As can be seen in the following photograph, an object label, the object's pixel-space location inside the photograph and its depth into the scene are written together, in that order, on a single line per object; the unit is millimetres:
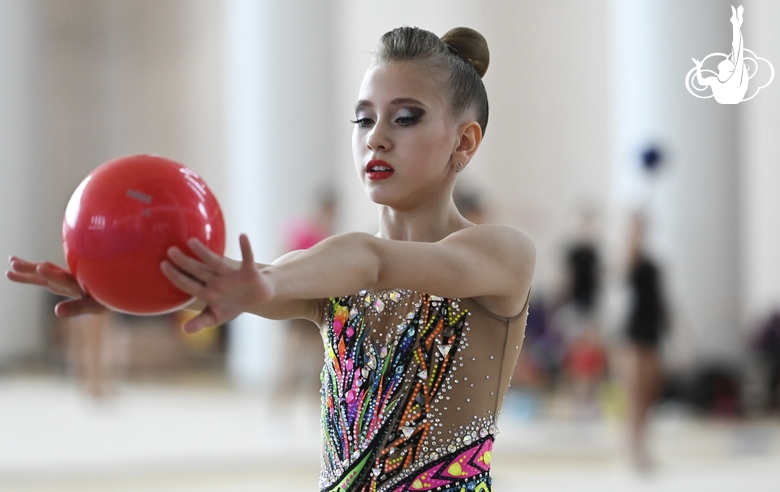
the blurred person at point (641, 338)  11344
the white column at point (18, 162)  21742
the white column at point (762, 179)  17125
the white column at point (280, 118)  18641
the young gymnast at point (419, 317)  3217
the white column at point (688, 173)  16047
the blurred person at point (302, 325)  13793
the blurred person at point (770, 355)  15812
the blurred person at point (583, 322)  15852
